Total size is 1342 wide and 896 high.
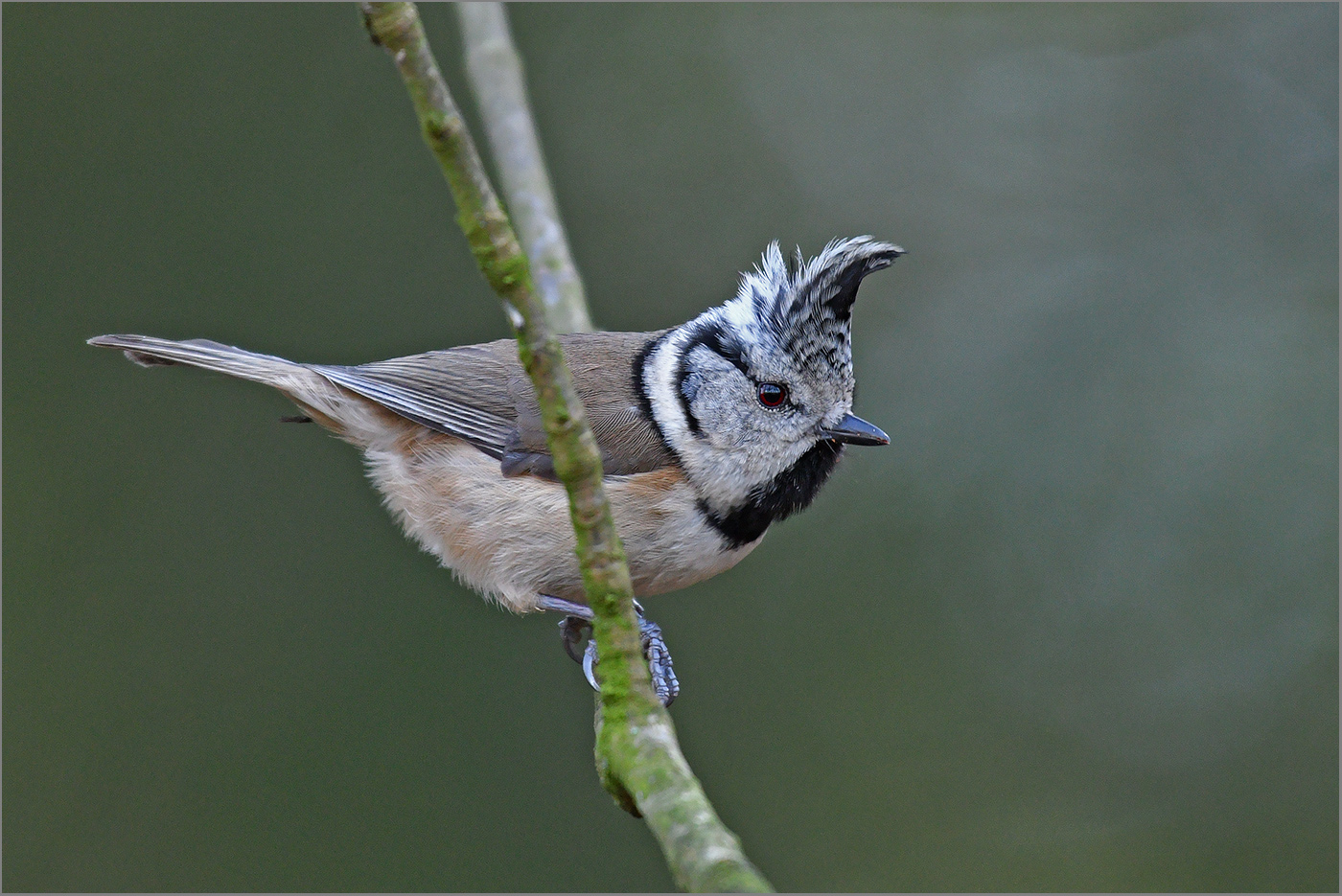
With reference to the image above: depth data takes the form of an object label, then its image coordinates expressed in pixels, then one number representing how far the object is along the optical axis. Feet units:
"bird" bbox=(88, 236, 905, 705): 17.83
